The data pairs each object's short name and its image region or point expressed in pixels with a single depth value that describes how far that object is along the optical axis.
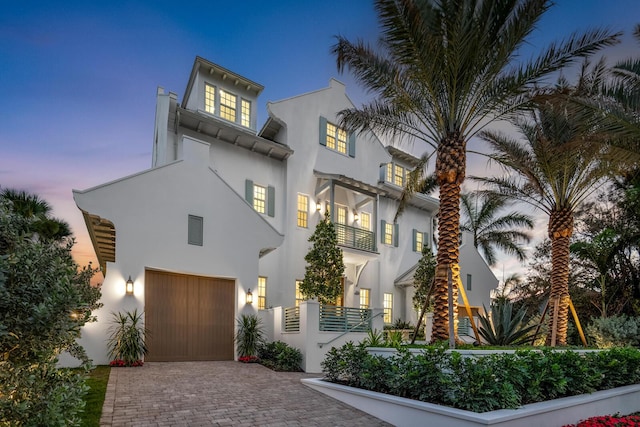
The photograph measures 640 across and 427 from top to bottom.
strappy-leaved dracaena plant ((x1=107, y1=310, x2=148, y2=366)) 11.66
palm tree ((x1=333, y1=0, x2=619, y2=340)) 9.94
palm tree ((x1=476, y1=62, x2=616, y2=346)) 13.00
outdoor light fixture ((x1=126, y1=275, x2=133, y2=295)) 12.40
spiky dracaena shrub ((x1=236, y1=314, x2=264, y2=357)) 14.05
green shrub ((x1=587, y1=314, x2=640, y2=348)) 15.84
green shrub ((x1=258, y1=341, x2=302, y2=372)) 12.95
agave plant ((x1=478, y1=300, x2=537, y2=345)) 11.28
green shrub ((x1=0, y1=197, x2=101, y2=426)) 3.70
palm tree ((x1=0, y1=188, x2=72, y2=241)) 20.06
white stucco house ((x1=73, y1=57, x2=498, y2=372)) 12.98
